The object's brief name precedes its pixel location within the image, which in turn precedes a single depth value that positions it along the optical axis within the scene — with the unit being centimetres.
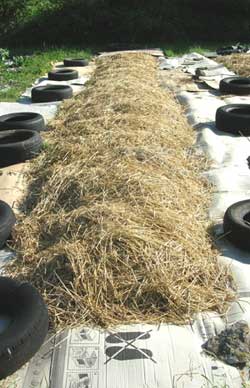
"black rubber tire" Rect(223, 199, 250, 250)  412
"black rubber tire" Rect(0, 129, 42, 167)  621
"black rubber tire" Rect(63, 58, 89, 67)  1388
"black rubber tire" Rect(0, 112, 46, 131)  729
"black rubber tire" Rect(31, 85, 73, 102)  952
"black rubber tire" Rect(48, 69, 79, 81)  1164
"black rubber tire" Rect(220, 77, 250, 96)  953
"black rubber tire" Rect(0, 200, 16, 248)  441
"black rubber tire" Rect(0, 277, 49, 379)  289
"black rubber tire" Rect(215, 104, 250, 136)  709
